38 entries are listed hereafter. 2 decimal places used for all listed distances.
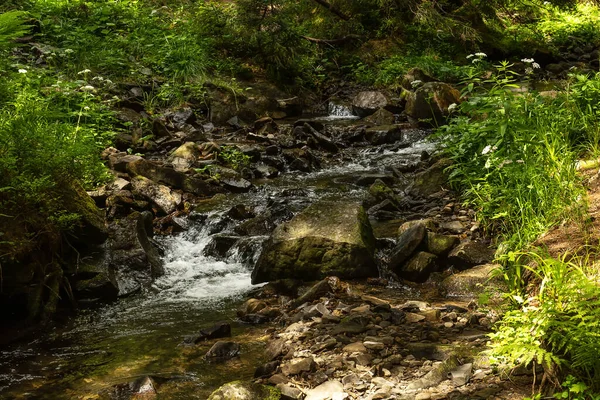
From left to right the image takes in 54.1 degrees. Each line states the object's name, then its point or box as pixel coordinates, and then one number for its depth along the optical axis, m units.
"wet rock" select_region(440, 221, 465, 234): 6.28
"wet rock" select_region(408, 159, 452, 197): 7.69
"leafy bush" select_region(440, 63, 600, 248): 4.83
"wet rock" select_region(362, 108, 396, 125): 12.14
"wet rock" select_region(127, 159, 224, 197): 8.06
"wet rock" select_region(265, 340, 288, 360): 4.22
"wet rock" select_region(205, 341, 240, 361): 4.38
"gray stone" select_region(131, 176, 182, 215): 7.62
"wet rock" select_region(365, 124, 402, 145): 10.99
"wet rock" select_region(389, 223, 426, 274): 5.79
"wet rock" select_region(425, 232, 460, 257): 5.81
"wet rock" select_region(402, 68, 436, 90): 13.55
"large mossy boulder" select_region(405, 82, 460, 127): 11.81
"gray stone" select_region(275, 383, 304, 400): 3.56
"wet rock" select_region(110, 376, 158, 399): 3.88
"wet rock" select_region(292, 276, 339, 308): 5.21
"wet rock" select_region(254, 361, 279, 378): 3.98
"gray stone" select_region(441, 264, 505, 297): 5.11
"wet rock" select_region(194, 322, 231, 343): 4.73
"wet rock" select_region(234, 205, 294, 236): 7.15
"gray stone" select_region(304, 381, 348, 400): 3.51
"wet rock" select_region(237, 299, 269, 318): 5.18
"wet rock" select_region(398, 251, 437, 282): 5.65
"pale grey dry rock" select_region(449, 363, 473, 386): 3.43
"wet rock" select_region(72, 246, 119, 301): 5.66
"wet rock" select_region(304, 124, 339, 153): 10.60
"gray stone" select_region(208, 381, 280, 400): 3.53
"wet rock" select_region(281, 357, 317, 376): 3.86
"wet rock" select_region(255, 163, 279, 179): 9.30
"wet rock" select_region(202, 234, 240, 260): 6.84
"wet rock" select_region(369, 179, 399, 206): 7.75
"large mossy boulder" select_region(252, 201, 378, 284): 5.69
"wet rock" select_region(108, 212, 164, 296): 6.05
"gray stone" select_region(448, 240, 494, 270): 5.64
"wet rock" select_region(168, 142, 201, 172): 8.93
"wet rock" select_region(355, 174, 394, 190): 8.55
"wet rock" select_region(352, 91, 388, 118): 12.87
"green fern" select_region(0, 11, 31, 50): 5.93
